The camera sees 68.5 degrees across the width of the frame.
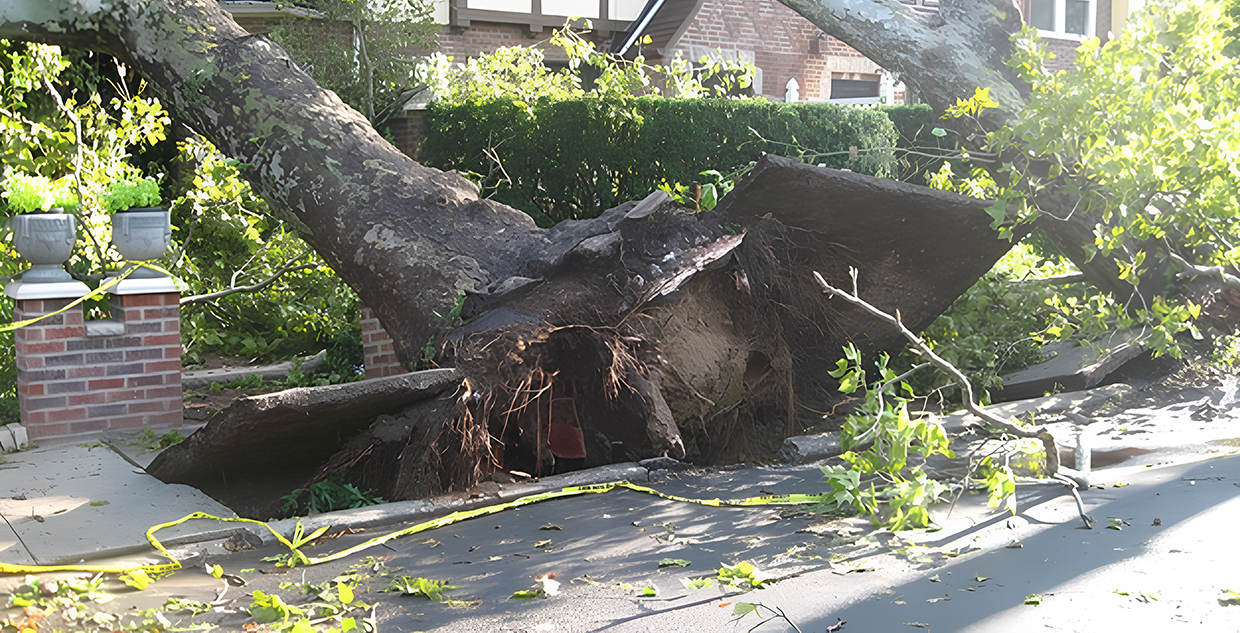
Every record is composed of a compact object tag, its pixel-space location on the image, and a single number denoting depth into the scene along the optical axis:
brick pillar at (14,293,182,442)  4.87
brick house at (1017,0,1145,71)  18.02
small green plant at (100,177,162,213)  5.07
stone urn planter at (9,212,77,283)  4.84
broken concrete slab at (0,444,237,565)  3.31
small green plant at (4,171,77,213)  4.80
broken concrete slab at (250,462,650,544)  3.58
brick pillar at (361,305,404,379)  6.26
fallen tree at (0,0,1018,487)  4.49
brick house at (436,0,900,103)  14.78
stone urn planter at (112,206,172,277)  5.09
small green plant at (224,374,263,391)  6.63
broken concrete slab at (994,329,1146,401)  5.90
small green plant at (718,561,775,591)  2.96
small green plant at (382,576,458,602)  2.91
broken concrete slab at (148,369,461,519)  3.78
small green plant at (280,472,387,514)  4.02
